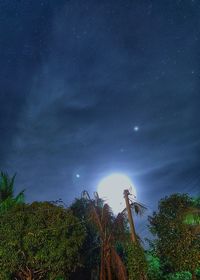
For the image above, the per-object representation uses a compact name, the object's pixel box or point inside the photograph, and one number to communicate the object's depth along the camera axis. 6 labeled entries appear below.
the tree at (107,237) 12.71
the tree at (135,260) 11.50
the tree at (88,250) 15.57
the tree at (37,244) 12.50
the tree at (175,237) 13.08
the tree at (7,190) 16.73
